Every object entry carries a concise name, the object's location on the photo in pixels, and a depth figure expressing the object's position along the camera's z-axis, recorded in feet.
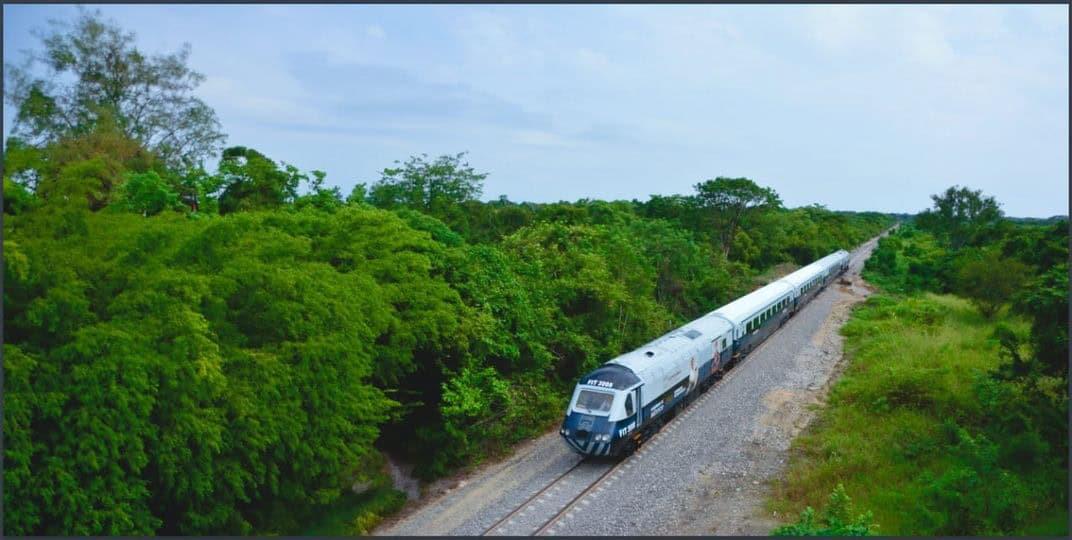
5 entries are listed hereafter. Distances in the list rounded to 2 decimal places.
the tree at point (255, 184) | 74.33
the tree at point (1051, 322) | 49.42
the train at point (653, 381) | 54.34
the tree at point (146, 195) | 55.67
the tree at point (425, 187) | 119.24
